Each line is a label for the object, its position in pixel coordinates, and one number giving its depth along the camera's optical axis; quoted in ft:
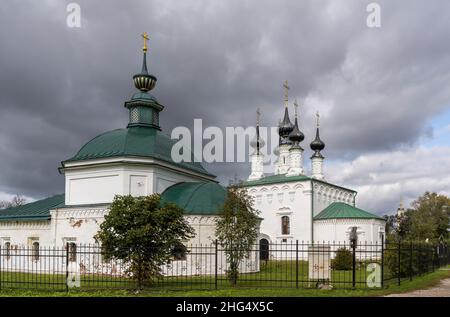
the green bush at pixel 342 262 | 79.61
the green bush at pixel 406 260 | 53.62
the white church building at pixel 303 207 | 123.44
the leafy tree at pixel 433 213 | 156.97
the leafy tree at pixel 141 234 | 47.70
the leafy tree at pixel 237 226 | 54.85
